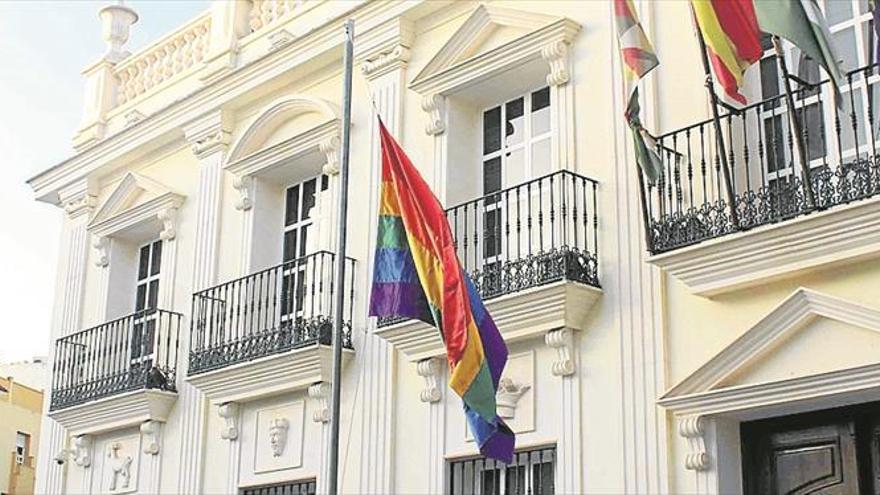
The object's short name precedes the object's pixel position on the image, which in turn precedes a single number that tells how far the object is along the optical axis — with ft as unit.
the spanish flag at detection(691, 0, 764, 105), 27.48
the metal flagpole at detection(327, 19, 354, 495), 30.22
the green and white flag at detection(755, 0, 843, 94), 26.22
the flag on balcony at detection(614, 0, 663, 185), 29.12
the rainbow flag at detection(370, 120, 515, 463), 29.48
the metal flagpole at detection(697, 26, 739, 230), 29.27
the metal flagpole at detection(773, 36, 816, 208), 27.84
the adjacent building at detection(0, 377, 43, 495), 101.09
